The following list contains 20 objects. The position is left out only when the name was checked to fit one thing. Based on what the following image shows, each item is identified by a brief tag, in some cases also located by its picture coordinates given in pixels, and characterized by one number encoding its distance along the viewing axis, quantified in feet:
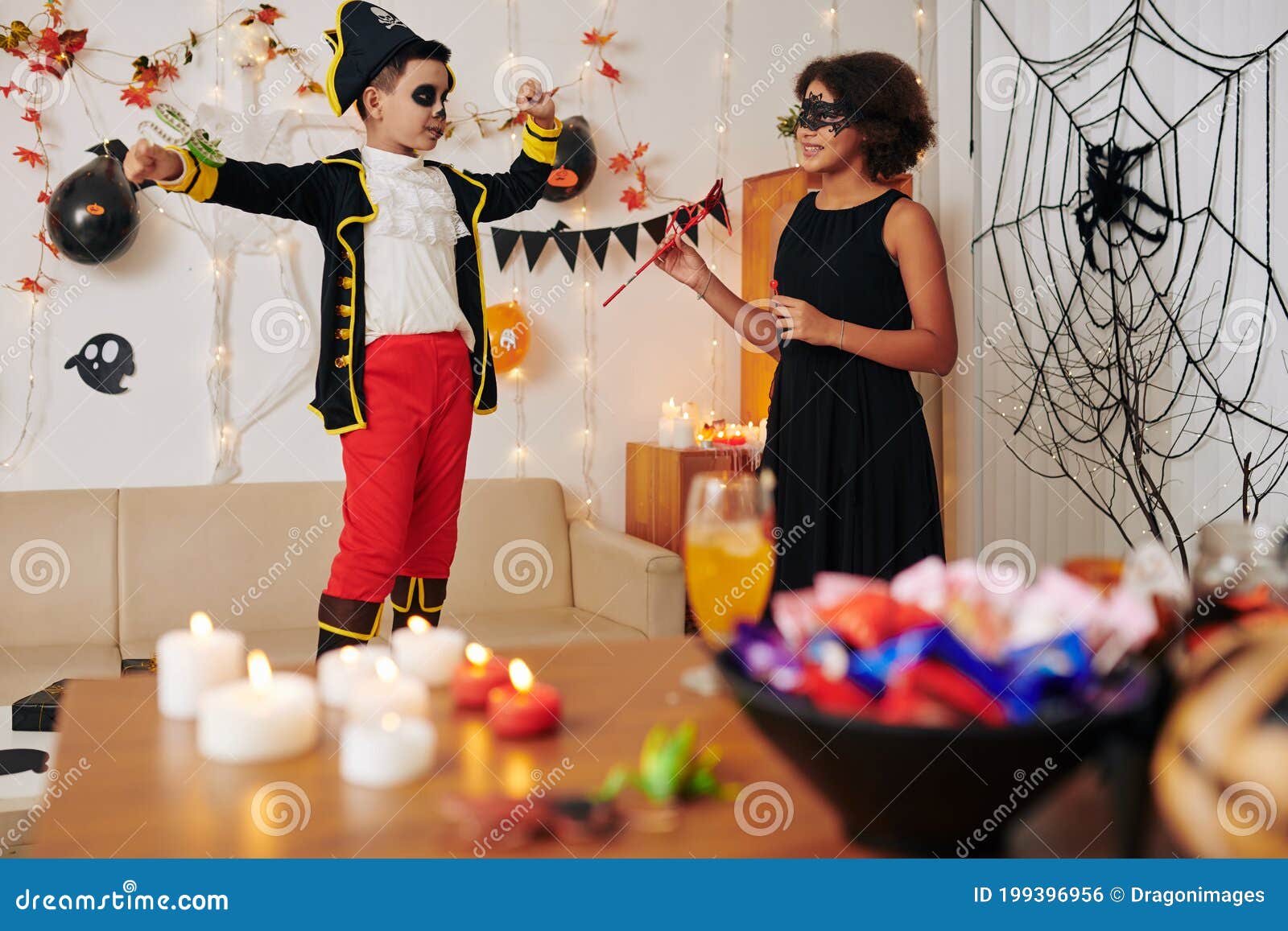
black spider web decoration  6.43
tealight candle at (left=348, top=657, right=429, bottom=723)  2.36
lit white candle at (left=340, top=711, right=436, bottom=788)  2.14
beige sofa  8.75
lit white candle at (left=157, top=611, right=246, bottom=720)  2.66
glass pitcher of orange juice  2.45
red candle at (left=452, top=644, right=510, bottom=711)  2.67
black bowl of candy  1.56
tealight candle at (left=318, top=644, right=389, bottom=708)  2.67
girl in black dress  5.81
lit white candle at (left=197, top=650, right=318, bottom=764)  2.28
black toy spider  7.23
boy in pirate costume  6.36
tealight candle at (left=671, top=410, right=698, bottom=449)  10.63
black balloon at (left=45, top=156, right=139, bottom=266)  8.70
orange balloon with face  10.32
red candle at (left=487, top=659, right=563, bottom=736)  2.44
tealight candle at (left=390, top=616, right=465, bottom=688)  2.86
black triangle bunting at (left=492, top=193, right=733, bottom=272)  10.53
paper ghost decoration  9.41
